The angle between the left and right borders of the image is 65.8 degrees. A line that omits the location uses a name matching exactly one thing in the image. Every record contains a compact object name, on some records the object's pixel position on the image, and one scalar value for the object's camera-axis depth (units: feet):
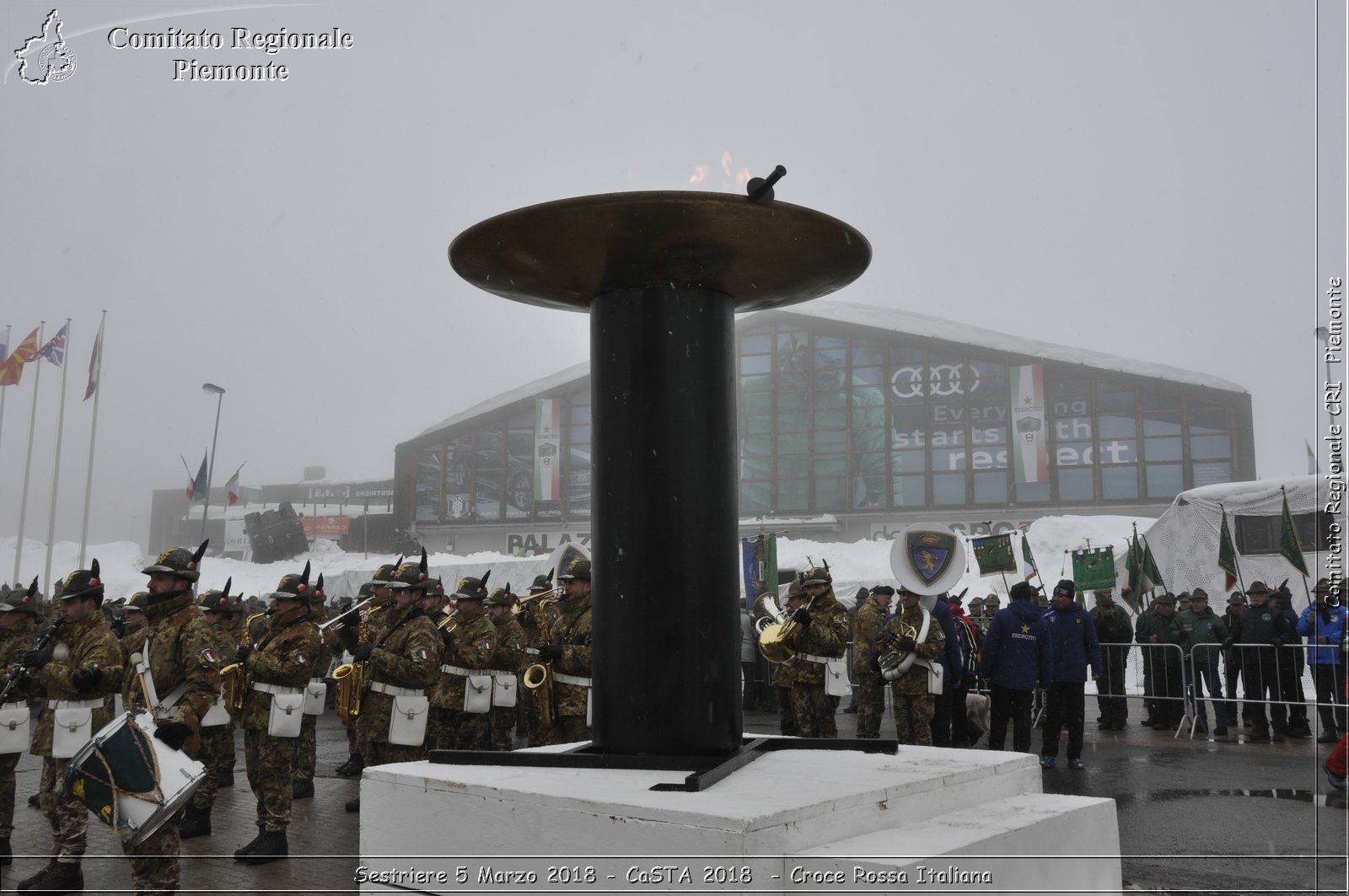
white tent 61.00
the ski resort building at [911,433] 126.52
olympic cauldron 14.62
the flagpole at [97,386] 98.07
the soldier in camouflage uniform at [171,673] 18.11
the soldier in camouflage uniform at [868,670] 38.34
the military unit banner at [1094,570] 58.18
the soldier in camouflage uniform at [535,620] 40.19
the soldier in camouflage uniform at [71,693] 22.47
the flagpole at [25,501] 95.09
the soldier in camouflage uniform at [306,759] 33.35
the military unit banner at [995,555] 56.54
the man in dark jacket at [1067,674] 38.88
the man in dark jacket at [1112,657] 51.11
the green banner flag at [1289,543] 49.62
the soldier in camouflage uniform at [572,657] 31.14
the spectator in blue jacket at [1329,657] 42.78
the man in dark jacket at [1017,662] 38.52
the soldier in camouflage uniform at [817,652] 34.76
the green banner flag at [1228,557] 55.21
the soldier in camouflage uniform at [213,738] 27.96
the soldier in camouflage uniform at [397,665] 29.63
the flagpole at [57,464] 96.91
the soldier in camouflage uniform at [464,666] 33.91
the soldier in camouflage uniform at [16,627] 28.37
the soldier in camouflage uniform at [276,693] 24.79
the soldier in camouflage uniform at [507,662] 34.99
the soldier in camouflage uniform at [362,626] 34.47
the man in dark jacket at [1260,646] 47.37
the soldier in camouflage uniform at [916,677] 37.04
